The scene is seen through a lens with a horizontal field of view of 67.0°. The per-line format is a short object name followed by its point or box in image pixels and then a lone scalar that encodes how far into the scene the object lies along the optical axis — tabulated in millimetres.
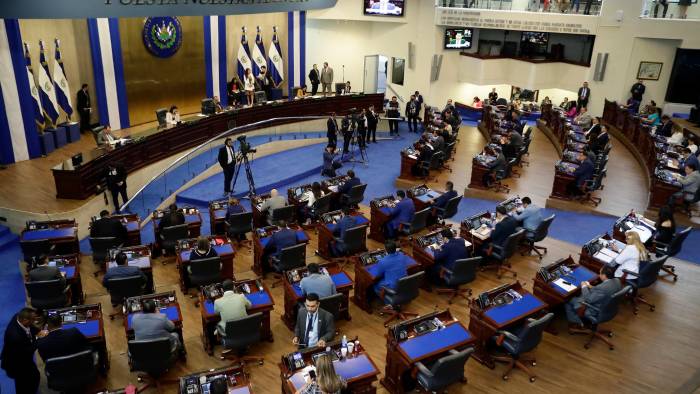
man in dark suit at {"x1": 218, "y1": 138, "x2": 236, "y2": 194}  13039
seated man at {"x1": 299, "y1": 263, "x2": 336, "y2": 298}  7293
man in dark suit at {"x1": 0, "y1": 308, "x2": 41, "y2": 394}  6180
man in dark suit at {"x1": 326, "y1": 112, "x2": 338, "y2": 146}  15789
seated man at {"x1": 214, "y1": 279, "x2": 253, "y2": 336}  6859
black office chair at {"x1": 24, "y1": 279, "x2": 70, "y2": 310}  7559
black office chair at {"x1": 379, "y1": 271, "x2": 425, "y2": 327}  7691
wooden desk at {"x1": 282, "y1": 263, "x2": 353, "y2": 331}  7703
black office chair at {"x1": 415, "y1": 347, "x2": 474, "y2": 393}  5898
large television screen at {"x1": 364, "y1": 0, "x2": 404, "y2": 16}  21609
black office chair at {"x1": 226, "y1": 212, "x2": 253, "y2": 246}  10203
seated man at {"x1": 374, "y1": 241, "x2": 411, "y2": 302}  7922
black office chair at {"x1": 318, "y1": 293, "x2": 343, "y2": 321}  7148
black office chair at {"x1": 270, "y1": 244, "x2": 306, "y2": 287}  8781
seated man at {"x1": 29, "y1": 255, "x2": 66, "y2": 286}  7606
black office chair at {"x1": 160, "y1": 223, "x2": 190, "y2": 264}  9566
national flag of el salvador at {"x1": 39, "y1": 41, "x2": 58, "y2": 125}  14160
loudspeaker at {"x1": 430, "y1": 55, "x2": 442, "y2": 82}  21945
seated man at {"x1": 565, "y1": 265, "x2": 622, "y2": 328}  7285
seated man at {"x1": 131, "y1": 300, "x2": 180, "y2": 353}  6402
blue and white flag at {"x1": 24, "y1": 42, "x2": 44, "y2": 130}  13645
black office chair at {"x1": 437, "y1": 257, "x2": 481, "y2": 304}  8203
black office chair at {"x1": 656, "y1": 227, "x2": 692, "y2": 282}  8953
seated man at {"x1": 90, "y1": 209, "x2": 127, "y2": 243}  9273
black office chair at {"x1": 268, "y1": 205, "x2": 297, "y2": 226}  10422
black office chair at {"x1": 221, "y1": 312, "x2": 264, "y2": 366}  6691
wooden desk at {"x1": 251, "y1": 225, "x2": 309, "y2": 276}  9312
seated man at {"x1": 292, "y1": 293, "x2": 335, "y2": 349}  6445
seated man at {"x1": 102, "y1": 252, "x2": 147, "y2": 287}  7723
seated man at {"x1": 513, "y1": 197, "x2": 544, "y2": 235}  9734
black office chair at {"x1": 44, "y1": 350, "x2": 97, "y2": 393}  5957
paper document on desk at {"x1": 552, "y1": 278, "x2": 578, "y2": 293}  7742
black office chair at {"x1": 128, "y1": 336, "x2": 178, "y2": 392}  6227
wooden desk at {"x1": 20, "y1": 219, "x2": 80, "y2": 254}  9201
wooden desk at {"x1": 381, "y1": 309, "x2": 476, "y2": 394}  6316
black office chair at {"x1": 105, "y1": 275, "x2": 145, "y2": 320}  7738
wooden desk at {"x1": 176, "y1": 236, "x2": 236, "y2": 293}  8688
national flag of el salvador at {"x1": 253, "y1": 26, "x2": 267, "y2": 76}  20406
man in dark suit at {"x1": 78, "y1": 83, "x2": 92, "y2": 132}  15445
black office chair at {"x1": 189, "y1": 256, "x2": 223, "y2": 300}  8180
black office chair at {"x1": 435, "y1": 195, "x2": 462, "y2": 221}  10805
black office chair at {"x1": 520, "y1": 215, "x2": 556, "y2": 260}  9617
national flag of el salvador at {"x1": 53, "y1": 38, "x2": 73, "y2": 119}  14523
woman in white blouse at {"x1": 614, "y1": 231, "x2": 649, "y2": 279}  8109
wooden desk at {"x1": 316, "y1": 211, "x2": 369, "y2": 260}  9836
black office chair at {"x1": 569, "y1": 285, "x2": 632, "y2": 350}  7246
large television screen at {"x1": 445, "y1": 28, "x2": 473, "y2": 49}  22234
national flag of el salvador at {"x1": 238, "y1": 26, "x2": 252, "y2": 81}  19812
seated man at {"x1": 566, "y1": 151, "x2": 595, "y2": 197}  12109
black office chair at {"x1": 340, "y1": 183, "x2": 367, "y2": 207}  11750
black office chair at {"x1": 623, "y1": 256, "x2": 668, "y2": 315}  8070
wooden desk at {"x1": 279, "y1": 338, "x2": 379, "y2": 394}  5770
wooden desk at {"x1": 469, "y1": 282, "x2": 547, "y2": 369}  6969
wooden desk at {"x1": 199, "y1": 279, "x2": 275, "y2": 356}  7152
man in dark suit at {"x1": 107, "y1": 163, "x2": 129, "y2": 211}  11922
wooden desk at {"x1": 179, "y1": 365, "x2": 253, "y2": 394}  5598
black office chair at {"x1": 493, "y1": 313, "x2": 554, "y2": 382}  6571
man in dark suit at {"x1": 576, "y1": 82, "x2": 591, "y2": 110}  19844
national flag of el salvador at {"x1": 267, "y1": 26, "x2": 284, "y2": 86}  21156
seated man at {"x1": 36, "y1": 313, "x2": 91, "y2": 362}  6078
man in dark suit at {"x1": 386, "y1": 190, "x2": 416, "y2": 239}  10227
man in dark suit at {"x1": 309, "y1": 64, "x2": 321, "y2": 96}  21484
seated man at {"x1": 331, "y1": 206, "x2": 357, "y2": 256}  9570
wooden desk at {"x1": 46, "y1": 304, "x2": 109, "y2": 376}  6641
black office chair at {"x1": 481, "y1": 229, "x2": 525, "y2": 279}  9023
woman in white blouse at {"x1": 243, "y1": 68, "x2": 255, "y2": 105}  18875
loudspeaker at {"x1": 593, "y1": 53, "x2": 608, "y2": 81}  19594
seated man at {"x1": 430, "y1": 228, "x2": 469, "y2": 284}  8453
